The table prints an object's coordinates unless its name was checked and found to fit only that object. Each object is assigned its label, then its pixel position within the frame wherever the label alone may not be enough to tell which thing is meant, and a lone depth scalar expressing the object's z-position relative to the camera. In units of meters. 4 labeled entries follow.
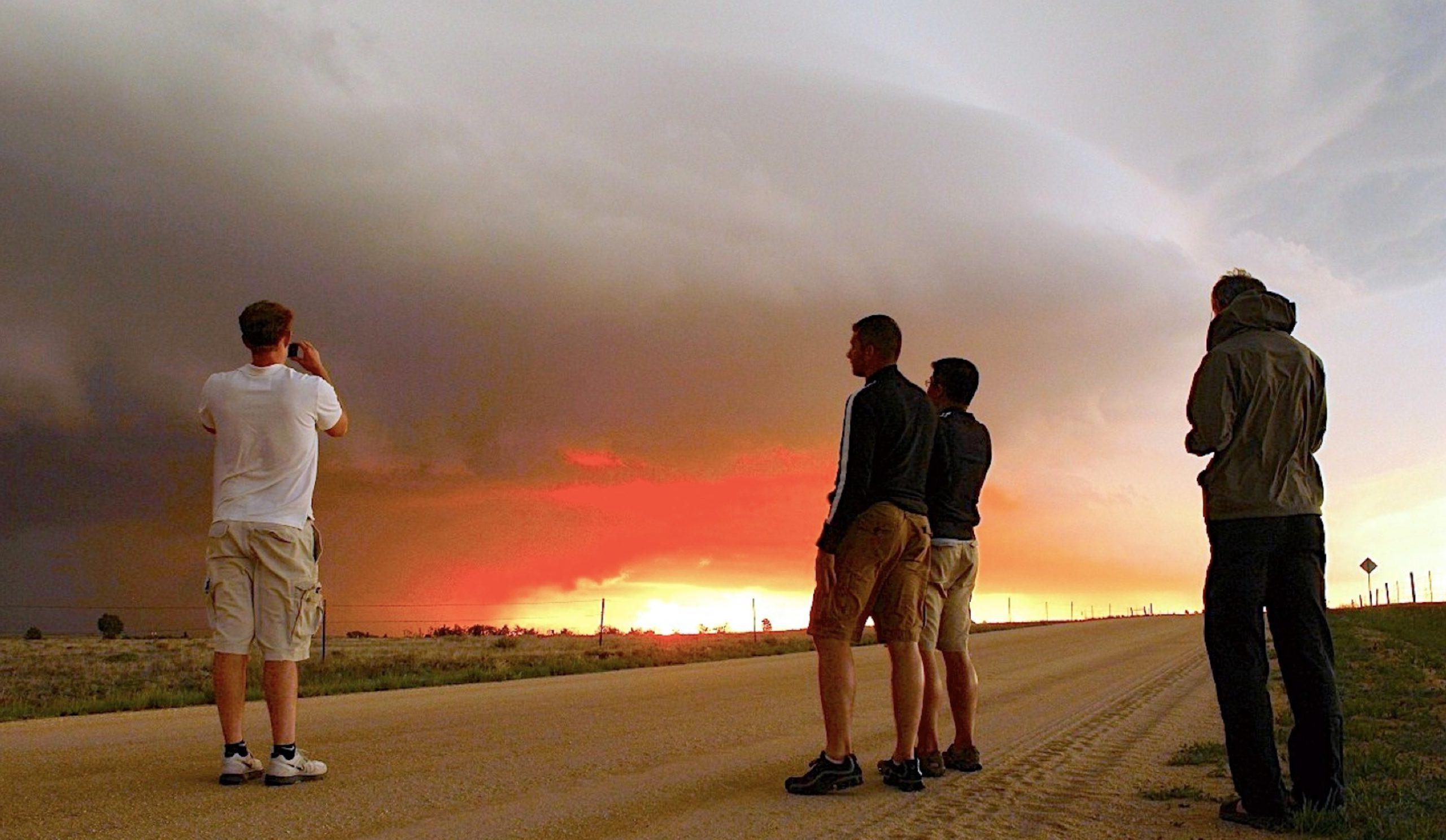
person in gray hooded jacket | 4.73
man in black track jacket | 5.18
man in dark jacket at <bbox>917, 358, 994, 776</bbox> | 5.87
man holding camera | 5.21
